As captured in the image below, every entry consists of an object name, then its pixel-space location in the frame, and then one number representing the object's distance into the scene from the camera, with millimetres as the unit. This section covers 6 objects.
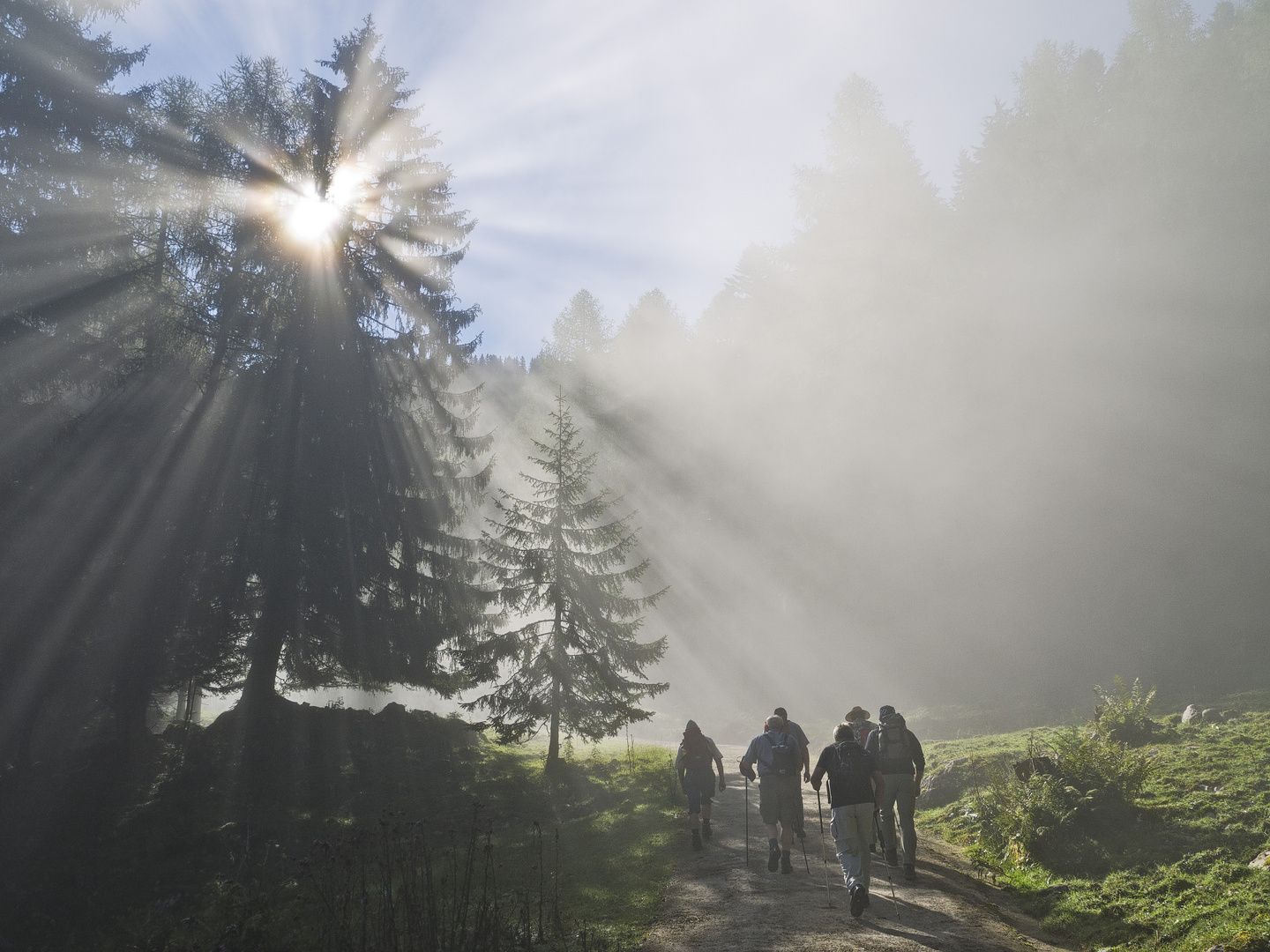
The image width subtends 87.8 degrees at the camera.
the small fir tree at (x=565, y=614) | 15156
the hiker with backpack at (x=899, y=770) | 8328
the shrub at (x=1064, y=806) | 8438
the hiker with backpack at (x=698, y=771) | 9852
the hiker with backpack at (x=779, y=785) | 8562
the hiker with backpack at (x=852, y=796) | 7129
